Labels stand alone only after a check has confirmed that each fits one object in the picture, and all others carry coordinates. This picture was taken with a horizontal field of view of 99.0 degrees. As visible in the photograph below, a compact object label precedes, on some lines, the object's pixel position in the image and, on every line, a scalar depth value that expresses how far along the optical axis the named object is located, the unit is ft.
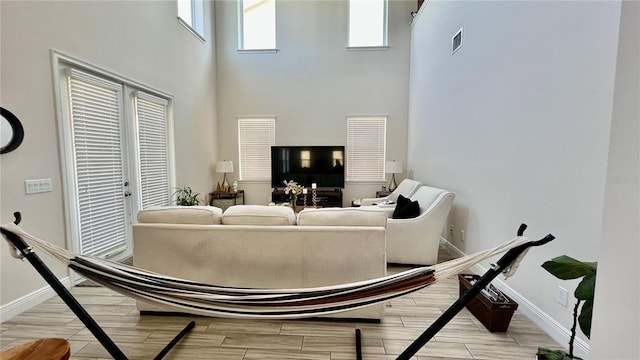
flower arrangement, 13.23
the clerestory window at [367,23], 18.72
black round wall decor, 6.89
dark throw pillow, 10.56
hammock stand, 3.77
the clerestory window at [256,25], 19.29
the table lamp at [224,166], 18.66
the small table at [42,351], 3.64
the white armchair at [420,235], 10.12
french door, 8.93
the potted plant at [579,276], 3.70
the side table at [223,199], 18.25
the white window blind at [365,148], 19.43
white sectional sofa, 6.38
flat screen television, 19.10
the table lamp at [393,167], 18.01
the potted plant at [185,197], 14.15
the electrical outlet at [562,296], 5.82
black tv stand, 18.56
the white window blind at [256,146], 19.93
